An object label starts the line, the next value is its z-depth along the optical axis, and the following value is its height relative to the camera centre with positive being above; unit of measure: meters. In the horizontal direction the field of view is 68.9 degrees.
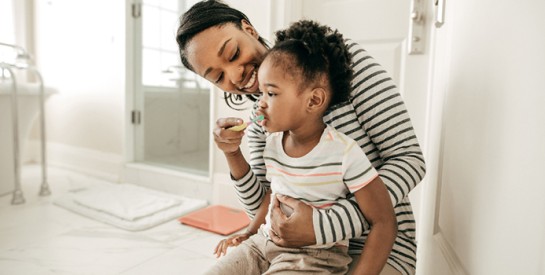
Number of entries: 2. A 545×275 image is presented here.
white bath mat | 1.89 -0.56
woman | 0.69 -0.05
